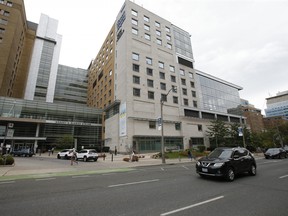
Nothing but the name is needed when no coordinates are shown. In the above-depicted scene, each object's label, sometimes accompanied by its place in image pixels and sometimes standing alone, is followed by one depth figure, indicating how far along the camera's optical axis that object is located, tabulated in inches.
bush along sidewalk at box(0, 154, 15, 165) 630.5
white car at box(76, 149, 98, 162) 927.7
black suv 332.2
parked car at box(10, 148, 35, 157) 1300.4
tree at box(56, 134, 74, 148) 1689.2
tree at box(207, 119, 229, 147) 1721.2
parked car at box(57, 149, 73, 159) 1078.2
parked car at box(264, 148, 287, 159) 967.6
